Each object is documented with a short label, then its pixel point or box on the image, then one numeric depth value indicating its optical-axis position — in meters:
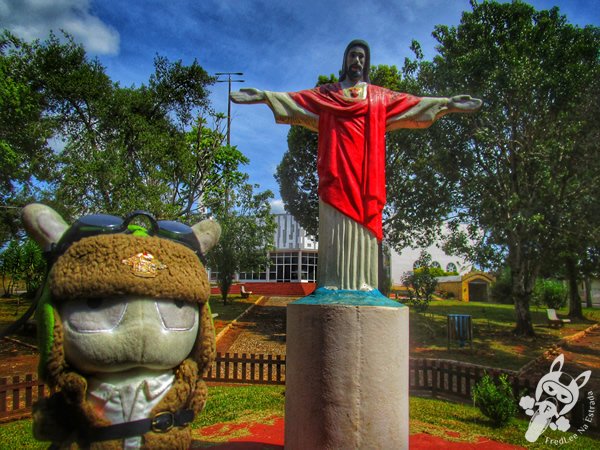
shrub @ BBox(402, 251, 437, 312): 16.35
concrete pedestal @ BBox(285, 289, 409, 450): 3.57
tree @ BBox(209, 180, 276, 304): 23.05
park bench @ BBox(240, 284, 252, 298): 30.29
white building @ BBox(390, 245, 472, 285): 49.46
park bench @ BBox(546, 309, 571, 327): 20.00
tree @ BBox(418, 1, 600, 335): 13.69
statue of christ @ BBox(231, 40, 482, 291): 4.27
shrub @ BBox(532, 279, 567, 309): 28.67
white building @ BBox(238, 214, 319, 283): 42.62
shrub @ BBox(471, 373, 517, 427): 6.39
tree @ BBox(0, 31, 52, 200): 10.95
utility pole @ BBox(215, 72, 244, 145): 20.98
